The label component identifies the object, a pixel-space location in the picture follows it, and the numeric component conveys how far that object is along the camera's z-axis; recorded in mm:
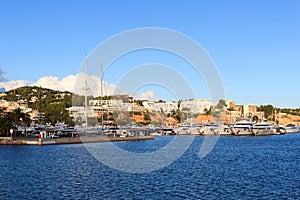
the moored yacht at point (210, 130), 148500
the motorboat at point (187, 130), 150812
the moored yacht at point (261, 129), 143438
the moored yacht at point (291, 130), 183788
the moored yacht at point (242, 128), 141875
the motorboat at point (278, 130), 165175
